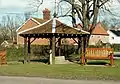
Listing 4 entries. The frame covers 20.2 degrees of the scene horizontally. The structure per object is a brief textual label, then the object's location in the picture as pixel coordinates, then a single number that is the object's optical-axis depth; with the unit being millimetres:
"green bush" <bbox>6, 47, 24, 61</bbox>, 42688
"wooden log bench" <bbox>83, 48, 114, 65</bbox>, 27125
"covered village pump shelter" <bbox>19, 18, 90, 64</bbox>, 29000
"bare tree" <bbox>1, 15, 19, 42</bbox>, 92606
